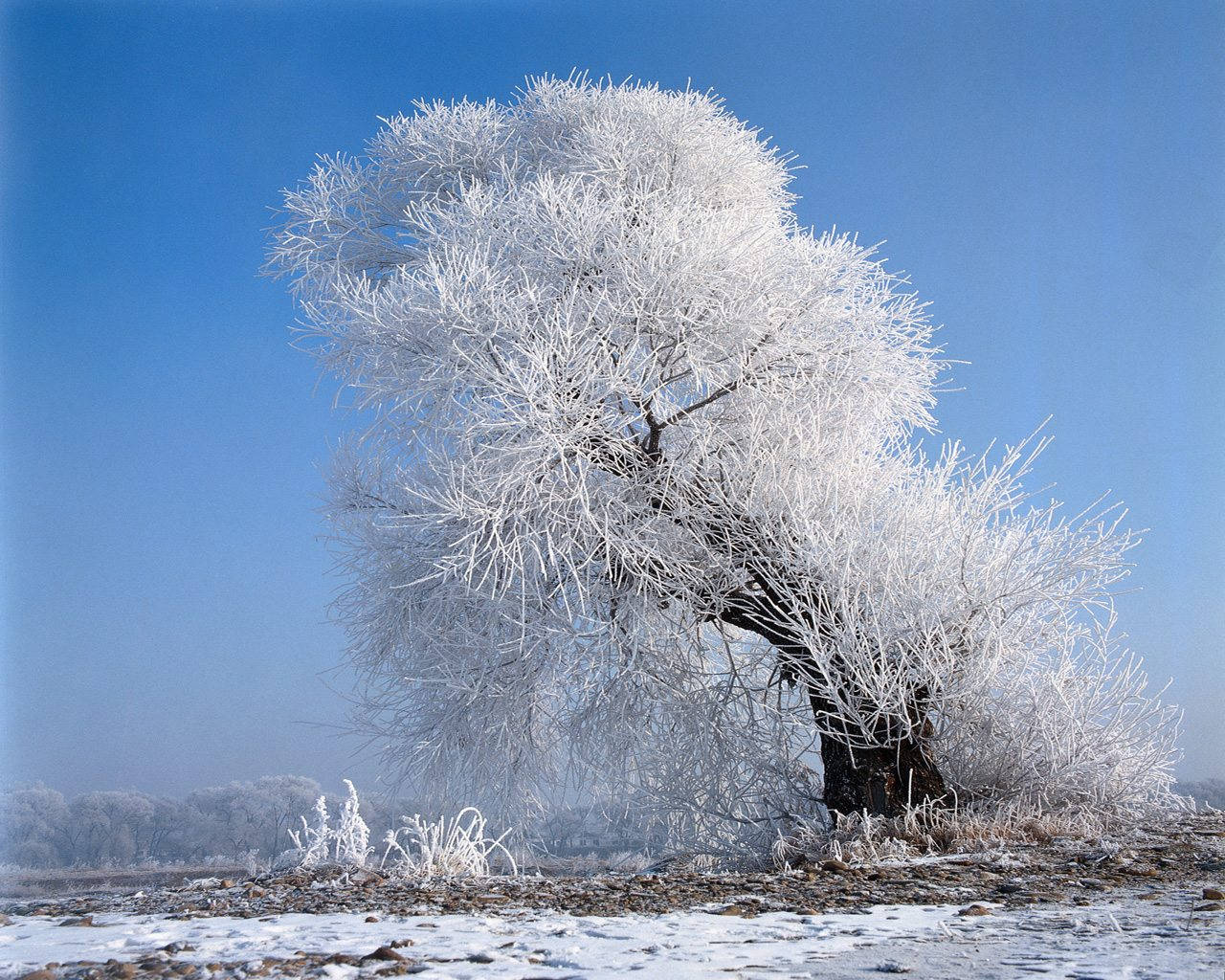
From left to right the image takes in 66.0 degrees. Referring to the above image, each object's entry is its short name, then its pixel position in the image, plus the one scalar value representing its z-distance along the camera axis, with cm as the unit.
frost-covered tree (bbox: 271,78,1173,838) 594
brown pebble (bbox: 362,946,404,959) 246
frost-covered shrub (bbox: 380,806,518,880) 437
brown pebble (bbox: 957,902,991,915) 318
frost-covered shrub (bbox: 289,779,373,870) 453
